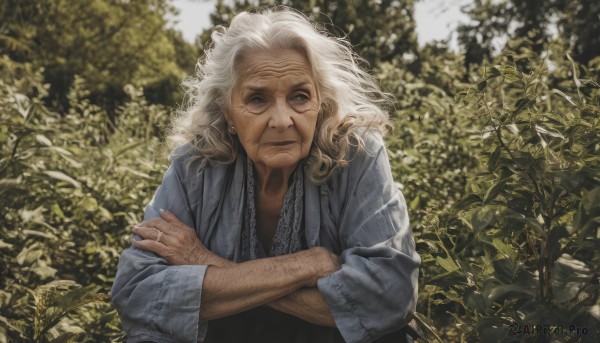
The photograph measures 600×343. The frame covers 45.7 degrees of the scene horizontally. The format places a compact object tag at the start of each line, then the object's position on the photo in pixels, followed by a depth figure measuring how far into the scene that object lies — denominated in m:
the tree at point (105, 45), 19.00
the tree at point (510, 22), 7.41
